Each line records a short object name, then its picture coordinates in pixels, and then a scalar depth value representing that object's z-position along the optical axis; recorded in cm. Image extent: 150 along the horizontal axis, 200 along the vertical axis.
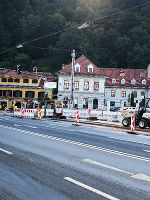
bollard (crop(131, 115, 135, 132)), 1915
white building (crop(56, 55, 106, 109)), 5800
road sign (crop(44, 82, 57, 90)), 3503
